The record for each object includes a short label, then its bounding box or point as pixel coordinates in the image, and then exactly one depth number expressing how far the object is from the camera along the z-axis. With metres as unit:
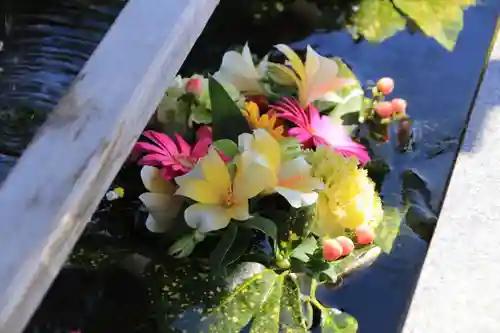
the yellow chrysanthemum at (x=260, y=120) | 1.36
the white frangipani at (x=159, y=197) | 1.33
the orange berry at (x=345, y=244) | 1.32
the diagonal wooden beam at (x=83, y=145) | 1.16
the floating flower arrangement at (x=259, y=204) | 1.30
